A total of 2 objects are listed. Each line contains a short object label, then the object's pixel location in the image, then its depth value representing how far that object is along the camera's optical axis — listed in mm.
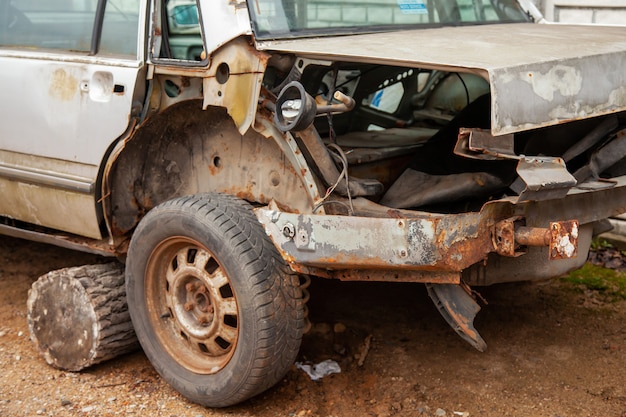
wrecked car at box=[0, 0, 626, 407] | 2967
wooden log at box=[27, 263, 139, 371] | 3914
